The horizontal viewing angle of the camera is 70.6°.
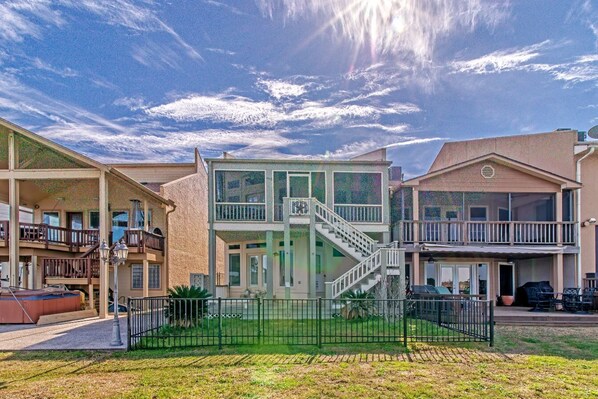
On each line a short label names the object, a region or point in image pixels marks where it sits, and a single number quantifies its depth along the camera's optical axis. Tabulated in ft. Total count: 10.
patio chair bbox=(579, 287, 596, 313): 46.85
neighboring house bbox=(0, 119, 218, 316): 50.60
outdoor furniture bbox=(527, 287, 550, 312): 50.87
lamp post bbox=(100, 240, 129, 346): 30.75
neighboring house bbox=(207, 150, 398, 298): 51.49
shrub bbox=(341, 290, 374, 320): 40.45
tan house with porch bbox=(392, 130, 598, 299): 55.57
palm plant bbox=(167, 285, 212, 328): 32.45
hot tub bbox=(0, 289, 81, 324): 43.29
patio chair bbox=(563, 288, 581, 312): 47.60
